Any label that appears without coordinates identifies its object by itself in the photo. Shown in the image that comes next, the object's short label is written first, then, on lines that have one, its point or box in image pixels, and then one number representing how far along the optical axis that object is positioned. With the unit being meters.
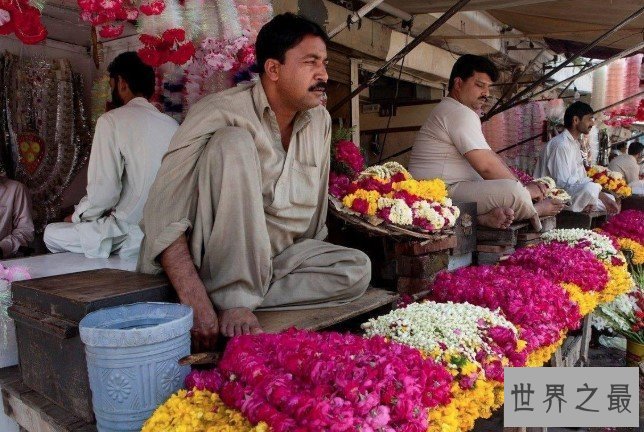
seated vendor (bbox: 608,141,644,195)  10.99
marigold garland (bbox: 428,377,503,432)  1.66
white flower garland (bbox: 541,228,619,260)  4.21
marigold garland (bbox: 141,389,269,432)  1.49
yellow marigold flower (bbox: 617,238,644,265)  5.47
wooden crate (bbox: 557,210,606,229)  6.08
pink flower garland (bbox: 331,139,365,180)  3.63
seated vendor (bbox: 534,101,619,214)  6.28
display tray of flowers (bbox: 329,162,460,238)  3.25
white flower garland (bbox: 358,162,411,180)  3.68
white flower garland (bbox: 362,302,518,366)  2.05
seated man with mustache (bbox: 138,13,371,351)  2.25
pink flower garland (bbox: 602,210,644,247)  5.75
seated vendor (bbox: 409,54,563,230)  4.21
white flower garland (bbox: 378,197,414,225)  3.24
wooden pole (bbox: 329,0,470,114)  4.15
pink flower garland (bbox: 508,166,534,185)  5.43
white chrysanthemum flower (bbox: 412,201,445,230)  3.31
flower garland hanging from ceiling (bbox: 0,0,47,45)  2.79
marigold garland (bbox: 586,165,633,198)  7.19
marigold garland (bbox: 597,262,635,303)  3.78
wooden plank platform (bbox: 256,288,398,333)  2.37
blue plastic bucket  1.64
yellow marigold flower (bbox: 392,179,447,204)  3.50
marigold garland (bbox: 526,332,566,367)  2.41
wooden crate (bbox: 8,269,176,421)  1.89
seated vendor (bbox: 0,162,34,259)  4.00
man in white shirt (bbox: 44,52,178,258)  3.42
